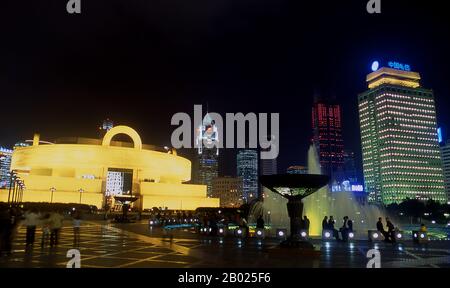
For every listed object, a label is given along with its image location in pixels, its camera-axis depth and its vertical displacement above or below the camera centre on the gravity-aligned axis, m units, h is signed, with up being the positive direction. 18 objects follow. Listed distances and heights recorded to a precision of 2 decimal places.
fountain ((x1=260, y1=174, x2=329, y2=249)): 14.30 +0.67
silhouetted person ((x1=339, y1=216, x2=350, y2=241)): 18.14 -1.42
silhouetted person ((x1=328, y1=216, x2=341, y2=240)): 18.76 -1.25
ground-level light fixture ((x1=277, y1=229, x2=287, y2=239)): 19.83 -1.59
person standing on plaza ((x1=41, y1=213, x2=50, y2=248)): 13.90 -0.77
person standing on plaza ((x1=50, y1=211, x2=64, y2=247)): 14.14 -0.86
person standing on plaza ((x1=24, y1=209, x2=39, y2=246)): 13.38 -0.74
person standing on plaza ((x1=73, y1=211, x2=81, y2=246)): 14.94 -0.83
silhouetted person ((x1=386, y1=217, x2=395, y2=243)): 17.97 -1.34
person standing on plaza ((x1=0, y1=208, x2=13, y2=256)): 11.55 -1.01
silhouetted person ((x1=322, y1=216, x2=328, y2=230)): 19.42 -1.09
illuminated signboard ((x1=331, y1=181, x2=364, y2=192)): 103.02 +5.35
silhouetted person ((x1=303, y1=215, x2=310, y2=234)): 18.75 -1.03
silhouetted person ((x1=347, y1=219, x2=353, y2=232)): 19.07 -1.03
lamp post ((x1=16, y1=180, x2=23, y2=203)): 56.21 +1.47
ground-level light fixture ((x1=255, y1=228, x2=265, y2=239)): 20.19 -1.61
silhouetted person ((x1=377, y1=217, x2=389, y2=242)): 18.22 -1.34
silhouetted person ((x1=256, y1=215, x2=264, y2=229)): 20.33 -1.06
